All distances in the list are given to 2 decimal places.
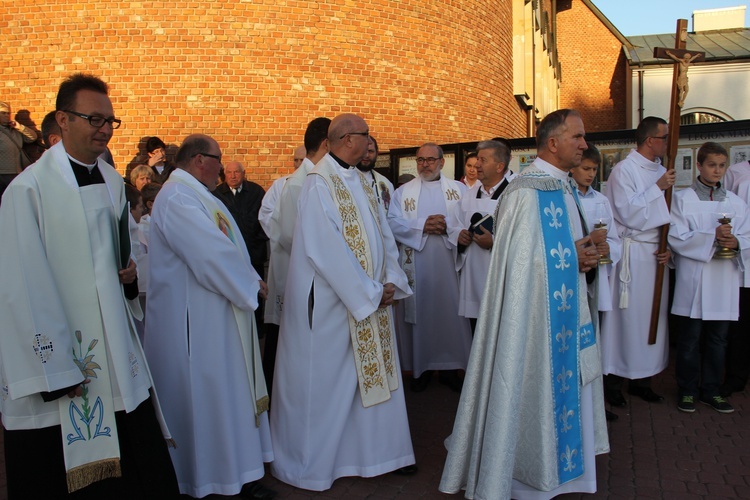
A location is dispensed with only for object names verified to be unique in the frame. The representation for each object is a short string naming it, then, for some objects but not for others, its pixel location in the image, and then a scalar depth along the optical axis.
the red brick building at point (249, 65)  9.12
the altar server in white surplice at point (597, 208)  5.13
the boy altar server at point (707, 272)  5.33
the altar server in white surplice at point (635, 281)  5.48
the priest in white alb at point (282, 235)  4.93
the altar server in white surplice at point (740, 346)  5.82
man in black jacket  8.05
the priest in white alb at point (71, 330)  2.73
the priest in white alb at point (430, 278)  6.11
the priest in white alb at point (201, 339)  3.68
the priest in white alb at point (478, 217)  5.39
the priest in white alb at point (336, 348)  3.94
